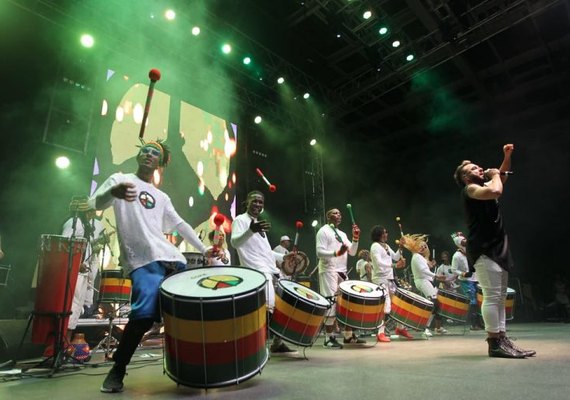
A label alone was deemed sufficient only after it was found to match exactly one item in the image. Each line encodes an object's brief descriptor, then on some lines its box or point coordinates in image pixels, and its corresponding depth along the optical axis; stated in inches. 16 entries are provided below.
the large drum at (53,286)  148.9
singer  142.6
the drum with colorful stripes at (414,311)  251.4
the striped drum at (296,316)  159.6
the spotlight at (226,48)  368.2
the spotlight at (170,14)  323.0
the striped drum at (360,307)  212.8
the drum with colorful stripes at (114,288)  213.8
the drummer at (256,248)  166.9
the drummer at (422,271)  295.4
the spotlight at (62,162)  268.4
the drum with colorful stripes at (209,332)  97.6
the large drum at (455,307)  278.1
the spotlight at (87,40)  291.8
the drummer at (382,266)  268.4
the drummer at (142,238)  103.0
